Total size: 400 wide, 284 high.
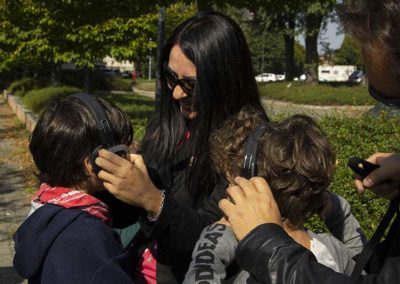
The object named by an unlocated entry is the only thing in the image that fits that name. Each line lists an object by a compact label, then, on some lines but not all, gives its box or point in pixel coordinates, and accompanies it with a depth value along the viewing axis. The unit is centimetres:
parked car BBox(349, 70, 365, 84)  5925
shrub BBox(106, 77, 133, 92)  4091
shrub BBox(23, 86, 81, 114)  1763
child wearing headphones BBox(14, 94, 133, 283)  176
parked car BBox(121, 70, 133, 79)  7088
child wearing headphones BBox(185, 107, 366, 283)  177
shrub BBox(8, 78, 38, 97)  2664
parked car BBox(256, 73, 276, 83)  6800
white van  7289
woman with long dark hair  201
